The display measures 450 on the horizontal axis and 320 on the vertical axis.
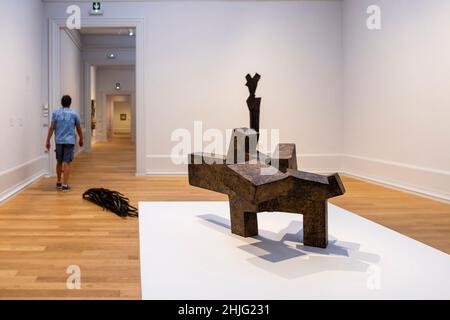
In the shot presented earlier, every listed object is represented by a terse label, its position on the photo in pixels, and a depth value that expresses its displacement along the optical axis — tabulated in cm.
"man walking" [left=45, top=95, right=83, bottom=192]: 651
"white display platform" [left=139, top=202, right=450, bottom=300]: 239
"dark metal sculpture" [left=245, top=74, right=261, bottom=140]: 452
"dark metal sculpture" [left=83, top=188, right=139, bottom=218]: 465
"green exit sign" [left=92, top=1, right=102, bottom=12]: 796
